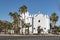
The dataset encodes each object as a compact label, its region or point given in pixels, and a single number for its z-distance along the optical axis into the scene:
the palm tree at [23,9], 36.96
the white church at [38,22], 37.09
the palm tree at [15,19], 36.40
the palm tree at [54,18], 38.31
